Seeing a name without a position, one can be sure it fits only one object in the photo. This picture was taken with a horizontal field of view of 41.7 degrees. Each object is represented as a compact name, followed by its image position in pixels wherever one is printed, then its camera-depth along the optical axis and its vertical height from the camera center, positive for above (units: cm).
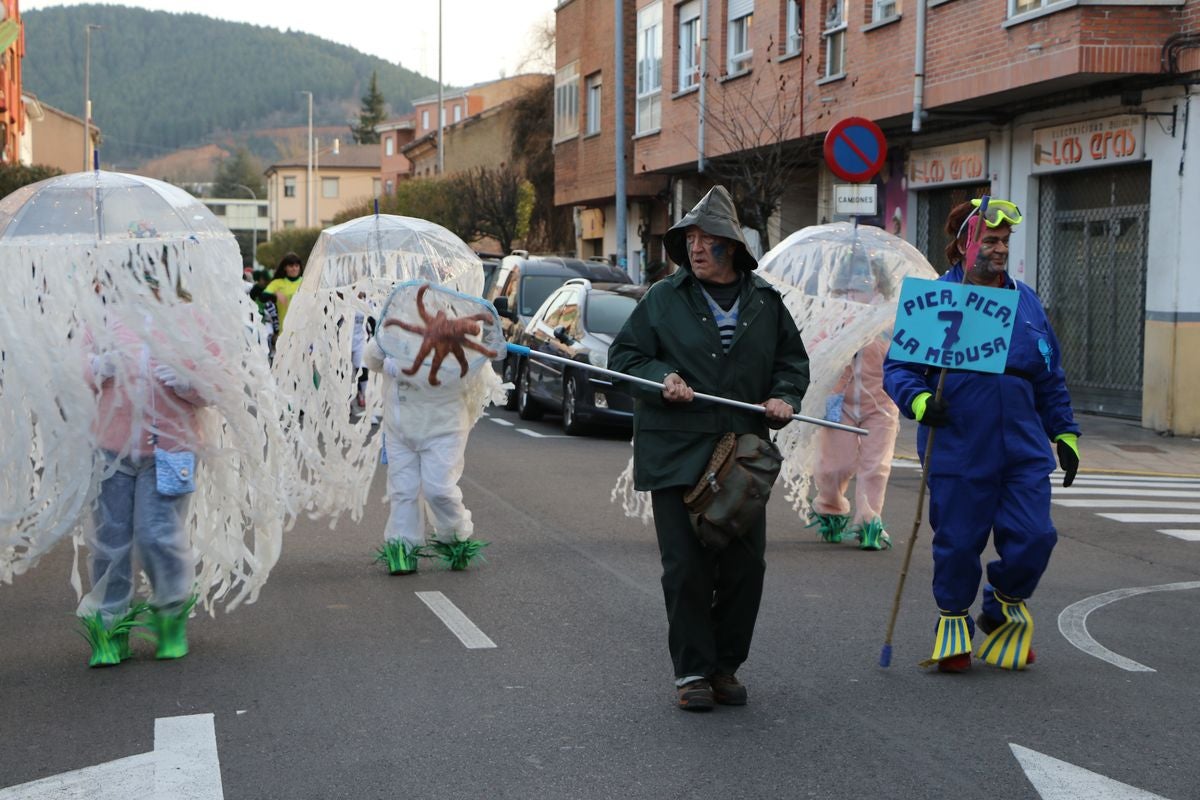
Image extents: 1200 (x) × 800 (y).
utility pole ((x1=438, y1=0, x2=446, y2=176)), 6358 +476
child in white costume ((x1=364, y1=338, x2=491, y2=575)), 888 -107
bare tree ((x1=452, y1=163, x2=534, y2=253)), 4747 +217
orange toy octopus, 883 -34
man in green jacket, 582 -48
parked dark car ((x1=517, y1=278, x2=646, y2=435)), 1727 -84
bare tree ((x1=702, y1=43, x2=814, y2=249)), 2377 +231
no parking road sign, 1577 +129
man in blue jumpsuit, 632 -74
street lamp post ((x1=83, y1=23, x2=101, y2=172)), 6256 +783
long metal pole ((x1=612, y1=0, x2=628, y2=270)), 2930 +284
